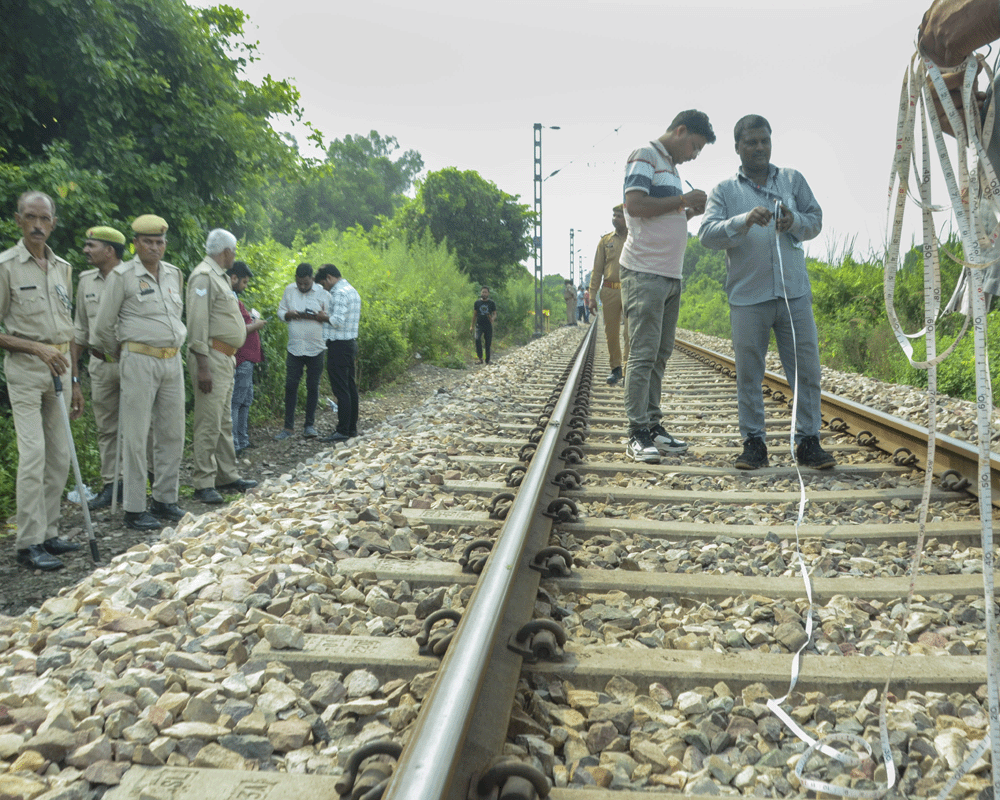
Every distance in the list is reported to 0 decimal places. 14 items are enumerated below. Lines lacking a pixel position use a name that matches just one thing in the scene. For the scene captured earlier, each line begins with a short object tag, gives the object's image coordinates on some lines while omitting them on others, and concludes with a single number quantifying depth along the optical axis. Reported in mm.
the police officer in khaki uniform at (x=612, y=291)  8023
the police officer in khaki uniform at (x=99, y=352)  4914
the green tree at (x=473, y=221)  31906
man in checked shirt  6895
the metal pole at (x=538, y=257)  28192
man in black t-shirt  13773
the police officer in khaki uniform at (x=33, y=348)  3846
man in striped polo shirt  4141
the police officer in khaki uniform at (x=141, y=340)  4387
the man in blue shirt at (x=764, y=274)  3914
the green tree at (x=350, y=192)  60469
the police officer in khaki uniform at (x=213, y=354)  5008
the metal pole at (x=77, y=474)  3878
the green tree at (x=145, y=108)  6074
